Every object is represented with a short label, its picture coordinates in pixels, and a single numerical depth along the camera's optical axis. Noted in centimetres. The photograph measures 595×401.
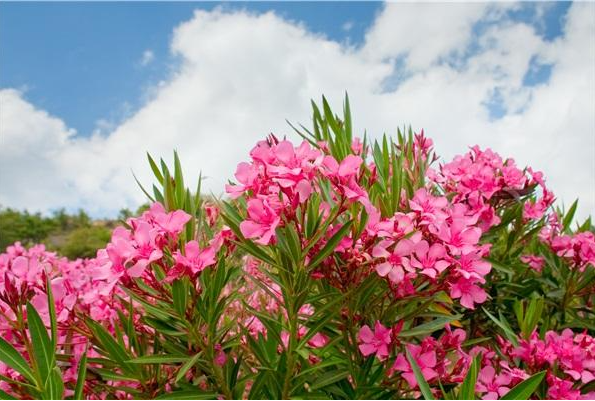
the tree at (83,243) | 1931
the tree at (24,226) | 2428
